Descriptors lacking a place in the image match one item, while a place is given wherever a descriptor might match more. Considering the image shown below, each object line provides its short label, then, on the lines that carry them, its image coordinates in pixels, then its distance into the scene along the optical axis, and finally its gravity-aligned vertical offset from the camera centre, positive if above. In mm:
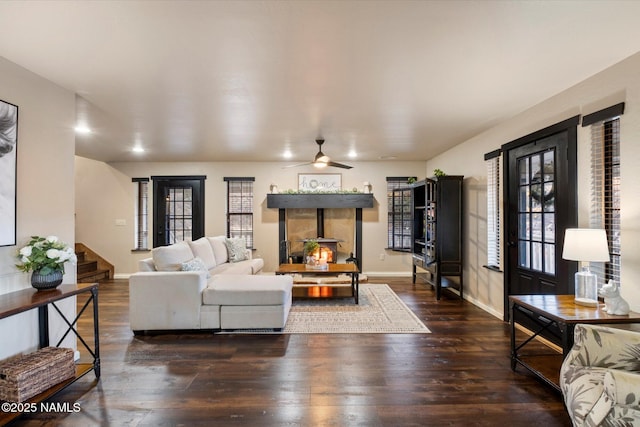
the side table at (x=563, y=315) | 2029 -683
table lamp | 2217 -279
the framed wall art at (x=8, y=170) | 2168 +330
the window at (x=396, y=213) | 6551 +53
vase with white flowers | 2184 -319
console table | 1868 -569
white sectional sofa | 3338 -958
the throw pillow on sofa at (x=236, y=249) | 5598 -609
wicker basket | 1920 -1038
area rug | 3438 -1272
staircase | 5903 -983
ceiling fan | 4227 +754
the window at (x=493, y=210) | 4058 +71
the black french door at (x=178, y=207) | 6375 +188
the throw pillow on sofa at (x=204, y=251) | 4738 -558
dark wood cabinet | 4867 -222
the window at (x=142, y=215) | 6414 +21
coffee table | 4402 -800
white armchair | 1407 -833
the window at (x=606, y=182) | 2436 +274
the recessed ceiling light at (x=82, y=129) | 3919 +1150
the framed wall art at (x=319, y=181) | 6531 +739
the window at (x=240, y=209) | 6531 +145
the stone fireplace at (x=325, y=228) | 6449 -260
